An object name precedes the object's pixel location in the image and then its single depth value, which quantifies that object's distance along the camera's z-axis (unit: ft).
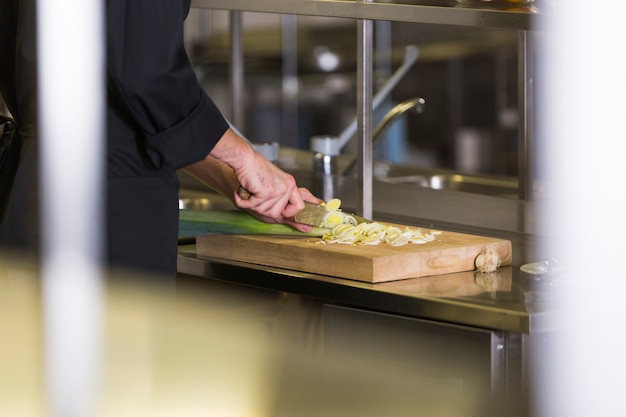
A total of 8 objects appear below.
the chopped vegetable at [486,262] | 10.94
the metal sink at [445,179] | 14.40
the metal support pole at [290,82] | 29.11
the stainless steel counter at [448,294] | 10.04
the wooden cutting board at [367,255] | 10.70
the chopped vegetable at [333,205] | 11.47
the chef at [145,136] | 10.53
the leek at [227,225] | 11.43
